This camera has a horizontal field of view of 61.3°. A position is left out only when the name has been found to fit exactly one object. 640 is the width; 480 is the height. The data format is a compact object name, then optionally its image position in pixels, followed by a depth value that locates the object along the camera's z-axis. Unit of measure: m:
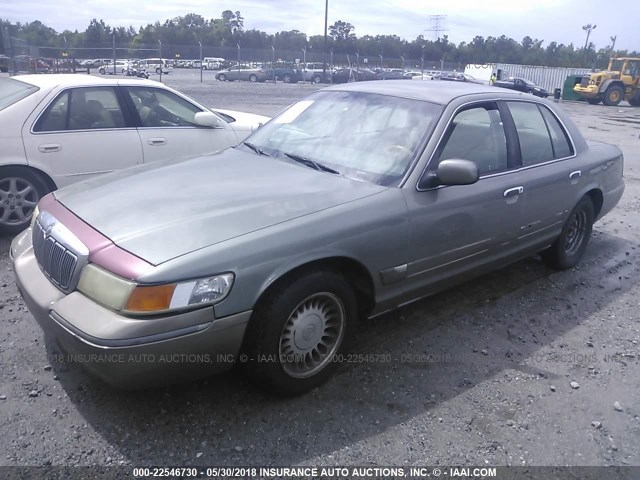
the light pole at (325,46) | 40.54
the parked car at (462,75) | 38.94
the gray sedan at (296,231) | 2.43
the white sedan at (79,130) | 5.11
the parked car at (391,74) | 43.59
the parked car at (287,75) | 39.56
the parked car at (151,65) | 34.38
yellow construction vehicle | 30.61
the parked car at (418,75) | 43.78
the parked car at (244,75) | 37.47
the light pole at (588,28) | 68.38
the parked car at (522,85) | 32.41
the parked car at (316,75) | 40.25
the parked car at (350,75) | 40.92
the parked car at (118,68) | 32.53
